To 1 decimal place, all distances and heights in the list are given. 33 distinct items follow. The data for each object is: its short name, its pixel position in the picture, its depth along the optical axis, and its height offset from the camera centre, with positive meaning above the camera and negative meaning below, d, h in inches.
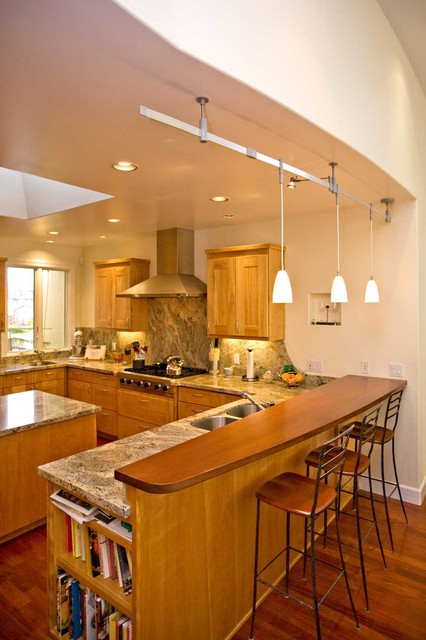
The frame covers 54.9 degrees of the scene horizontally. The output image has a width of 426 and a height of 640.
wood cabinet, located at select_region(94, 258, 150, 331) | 219.9 +10.6
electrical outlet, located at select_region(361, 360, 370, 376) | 150.9 -18.8
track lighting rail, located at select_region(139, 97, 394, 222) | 61.6 +30.4
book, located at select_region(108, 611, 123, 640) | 71.6 -53.9
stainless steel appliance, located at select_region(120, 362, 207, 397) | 177.9 -27.8
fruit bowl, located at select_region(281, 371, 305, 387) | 159.8 -24.2
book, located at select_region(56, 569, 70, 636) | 79.7 -56.2
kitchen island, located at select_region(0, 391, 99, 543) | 115.7 -39.0
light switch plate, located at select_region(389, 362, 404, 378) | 143.3 -18.7
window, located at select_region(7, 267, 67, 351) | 239.8 +5.1
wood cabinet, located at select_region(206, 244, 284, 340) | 164.9 +9.8
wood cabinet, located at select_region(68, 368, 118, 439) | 206.5 -41.1
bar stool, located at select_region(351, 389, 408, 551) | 119.3 -36.1
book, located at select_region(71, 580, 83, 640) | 78.9 -56.6
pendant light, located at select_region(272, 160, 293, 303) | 88.8 +5.7
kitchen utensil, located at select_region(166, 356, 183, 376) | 184.7 -23.0
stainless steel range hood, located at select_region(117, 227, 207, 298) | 189.0 +22.6
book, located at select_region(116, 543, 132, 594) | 71.9 -44.5
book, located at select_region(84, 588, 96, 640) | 76.2 -56.2
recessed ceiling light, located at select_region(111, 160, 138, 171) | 102.2 +38.3
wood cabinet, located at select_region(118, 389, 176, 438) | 177.6 -43.1
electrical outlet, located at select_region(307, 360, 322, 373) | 162.9 -19.9
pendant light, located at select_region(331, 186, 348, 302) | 102.9 +6.3
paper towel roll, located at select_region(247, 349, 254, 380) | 173.6 -20.6
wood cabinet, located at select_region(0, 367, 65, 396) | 211.5 -34.9
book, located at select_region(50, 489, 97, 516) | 76.1 -35.6
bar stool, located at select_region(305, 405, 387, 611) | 99.7 -37.2
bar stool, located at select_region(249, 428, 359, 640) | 77.3 -36.0
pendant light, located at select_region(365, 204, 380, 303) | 124.8 +7.1
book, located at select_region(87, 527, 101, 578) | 76.7 -45.2
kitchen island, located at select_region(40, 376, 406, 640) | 65.7 -38.6
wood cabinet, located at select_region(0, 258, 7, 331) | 212.2 +15.9
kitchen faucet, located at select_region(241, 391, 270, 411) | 116.5 -24.5
